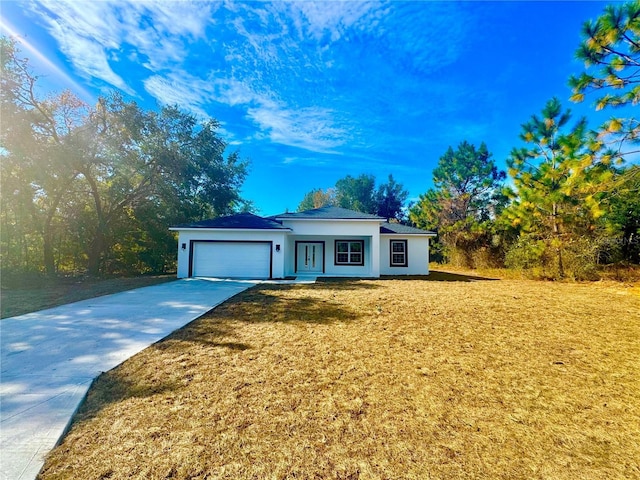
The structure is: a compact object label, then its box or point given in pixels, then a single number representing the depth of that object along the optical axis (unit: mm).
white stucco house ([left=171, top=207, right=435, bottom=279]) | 13297
